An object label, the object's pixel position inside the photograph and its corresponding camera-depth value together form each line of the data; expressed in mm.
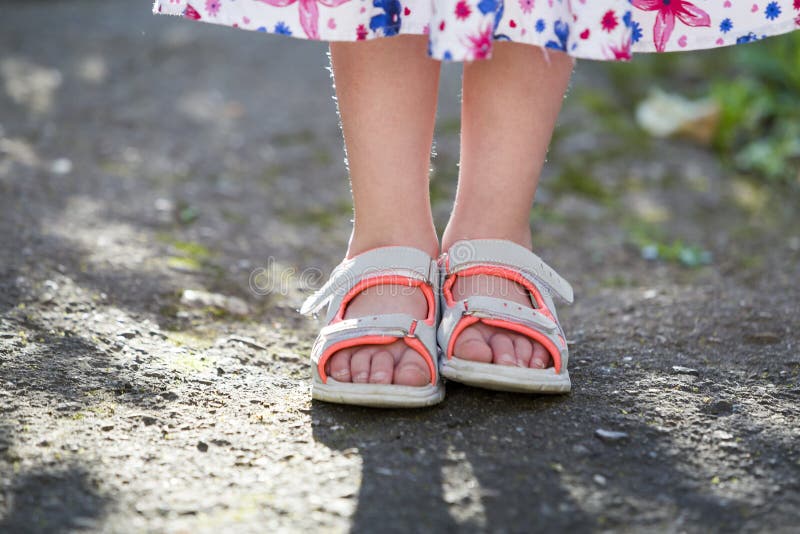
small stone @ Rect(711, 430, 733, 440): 1372
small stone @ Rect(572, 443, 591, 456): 1355
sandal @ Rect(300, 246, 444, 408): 1387
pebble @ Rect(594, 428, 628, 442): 1368
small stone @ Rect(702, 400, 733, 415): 1399
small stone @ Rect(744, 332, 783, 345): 1503
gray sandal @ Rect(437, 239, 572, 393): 1395
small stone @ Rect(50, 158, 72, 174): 1805
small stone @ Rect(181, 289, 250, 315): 1560
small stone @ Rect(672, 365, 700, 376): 1452
